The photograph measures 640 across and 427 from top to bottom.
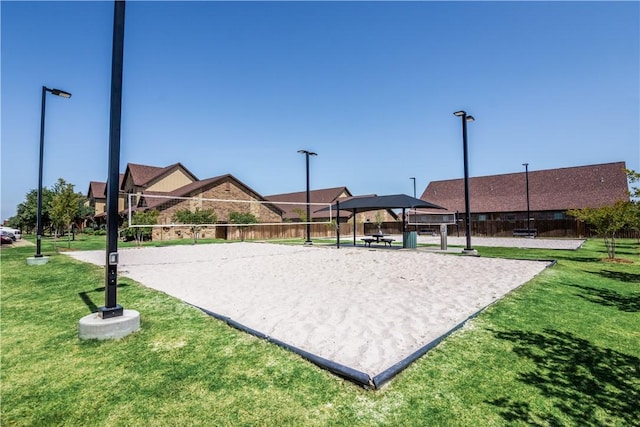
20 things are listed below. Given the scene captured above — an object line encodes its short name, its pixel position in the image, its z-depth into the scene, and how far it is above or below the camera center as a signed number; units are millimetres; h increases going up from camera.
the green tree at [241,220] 27844 +540
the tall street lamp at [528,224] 28188 -60
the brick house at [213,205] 28422 +2133
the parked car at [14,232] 33156 -452
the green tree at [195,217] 25828 +773
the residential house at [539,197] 29498 +2864
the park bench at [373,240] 16414 -800
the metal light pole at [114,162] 4203 +895
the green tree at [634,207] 8867 +474
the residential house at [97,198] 47312 +4626
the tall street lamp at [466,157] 13062 +2836
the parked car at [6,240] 23853 -939
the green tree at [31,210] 39625 +2553
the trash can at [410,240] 16391 -798
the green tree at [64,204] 18062 +1331
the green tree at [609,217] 11391 +234
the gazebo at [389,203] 15938 +1149
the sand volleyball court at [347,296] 3557 -1348
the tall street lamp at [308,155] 18506 +4179
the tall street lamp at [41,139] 10914 +3109
